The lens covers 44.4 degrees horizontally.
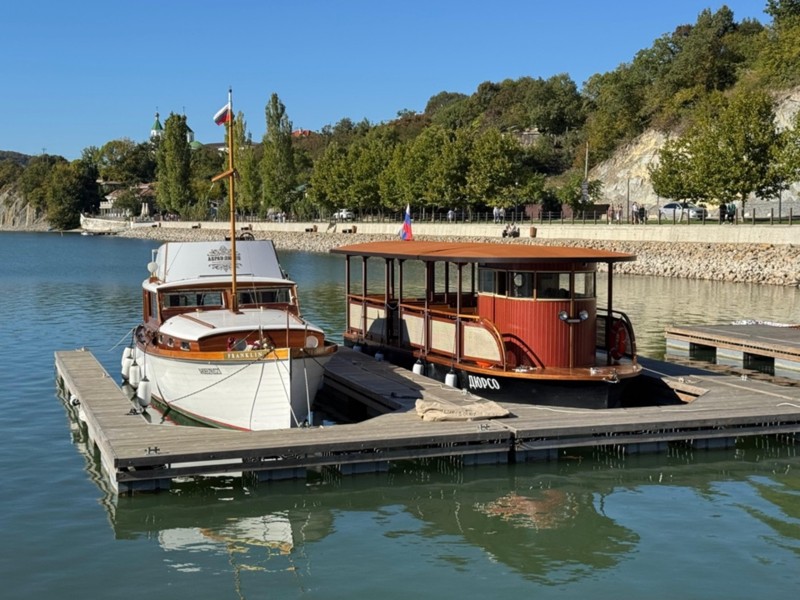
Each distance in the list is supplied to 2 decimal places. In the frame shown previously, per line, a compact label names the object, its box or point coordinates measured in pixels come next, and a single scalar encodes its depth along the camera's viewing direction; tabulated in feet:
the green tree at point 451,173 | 312.50
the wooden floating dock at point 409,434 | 49.73
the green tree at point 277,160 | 424.87
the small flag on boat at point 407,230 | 92.06
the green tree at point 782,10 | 305.32
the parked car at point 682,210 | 260.83
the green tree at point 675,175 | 236.43
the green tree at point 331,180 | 389.80
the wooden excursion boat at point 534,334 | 61.93
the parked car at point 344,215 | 404.12
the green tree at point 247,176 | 461.37
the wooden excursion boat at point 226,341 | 58.29
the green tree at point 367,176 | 375.66
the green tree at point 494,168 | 299.58
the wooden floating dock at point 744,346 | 84.17
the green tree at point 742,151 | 212.84
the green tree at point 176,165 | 509.76
